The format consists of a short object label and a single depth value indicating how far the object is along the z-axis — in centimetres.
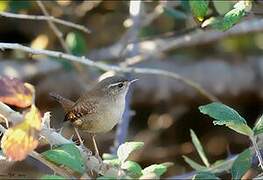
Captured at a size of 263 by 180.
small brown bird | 636
